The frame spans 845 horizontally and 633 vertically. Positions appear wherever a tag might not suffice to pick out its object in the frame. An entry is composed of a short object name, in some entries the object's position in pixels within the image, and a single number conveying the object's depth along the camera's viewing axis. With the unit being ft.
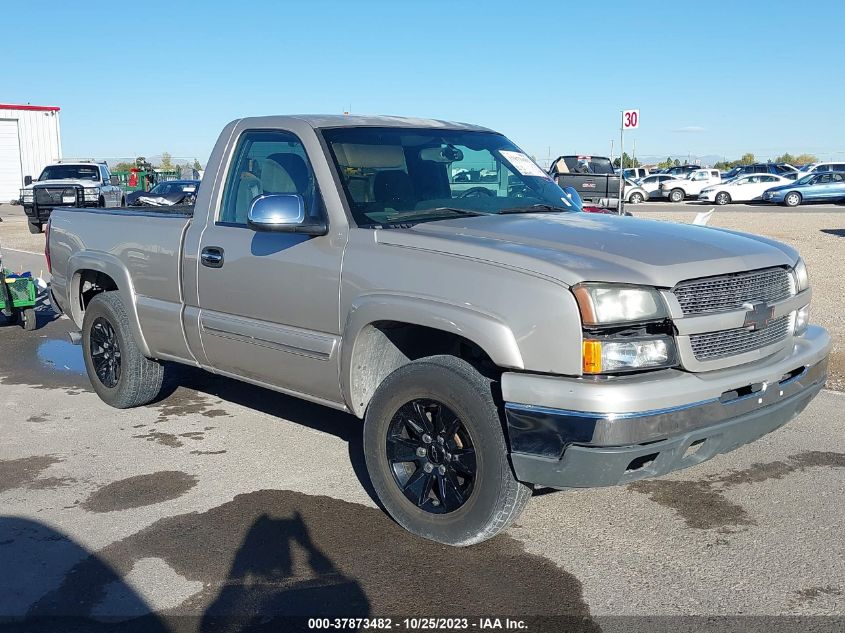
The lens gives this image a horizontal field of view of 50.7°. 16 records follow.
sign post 61.31
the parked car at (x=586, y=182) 64.49
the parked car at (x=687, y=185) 134.82
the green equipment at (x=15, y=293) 30.83
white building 137.49
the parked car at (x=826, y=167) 128.88
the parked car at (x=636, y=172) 150.87
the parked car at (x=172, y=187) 71.67
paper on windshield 18.19
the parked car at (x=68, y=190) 73.05
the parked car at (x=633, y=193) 132.26
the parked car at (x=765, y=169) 152.76
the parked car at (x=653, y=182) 137.49
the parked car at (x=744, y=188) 126.93
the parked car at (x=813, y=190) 119.75
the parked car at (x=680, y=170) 157.89
